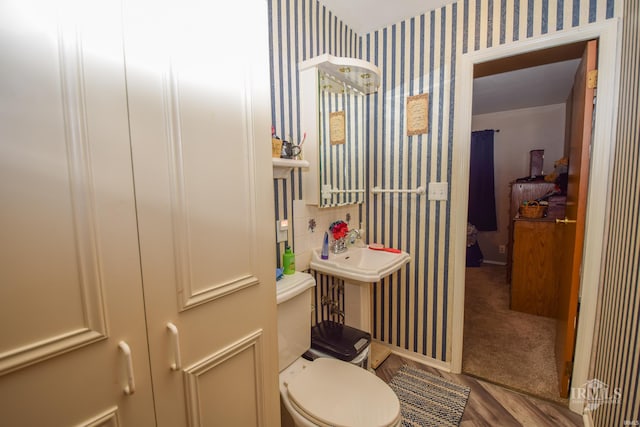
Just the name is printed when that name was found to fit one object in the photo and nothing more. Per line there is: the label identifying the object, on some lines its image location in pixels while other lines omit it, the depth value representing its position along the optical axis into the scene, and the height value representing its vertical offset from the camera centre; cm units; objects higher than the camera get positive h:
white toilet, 106 -86
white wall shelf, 131 +11
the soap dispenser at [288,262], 149 -40
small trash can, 148 -86
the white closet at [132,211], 50 -5
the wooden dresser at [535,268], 265 -81
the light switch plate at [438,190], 188 -3
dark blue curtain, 430 +5
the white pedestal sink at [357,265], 168 -51
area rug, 154 -129
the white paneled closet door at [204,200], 65 -3
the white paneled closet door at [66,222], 48 -6
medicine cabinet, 163 +41
